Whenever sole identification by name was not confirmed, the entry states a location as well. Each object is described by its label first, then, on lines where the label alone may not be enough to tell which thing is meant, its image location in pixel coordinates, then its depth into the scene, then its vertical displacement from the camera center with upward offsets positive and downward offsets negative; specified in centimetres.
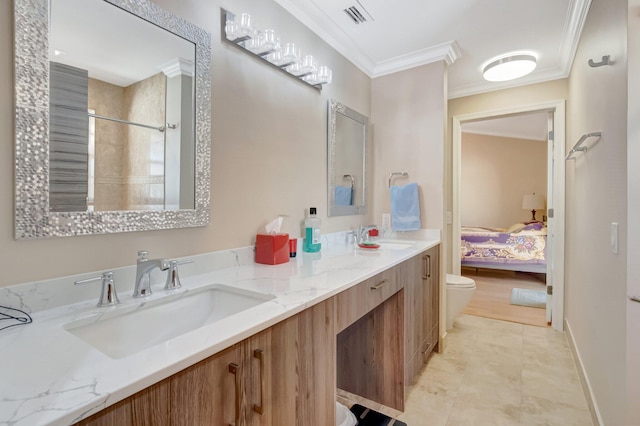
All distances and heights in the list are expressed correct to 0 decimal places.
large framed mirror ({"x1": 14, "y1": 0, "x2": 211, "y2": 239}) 87 +30
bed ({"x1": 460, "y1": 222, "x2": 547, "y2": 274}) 435 -49
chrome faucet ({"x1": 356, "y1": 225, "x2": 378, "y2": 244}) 232 -15
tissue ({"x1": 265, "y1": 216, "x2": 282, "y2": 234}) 156 -7
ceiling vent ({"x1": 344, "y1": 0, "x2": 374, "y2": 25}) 188 +123
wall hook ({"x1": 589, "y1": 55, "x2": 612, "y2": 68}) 138 +68
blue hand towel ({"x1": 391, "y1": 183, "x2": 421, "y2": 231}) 246 +5
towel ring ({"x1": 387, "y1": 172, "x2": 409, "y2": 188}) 255 +32
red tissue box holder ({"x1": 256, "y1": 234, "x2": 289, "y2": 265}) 147 -17
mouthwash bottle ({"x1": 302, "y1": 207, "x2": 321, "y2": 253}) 184 -13
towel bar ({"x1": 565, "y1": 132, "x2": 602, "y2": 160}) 154 +41
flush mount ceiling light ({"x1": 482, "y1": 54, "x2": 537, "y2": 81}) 248 +119
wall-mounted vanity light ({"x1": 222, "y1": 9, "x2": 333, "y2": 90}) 140 +82
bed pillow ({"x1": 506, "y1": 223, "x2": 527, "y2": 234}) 472 -21
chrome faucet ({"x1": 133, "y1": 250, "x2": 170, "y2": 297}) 100 -19
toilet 268 -71
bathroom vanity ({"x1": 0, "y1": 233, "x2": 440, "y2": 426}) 51 -29
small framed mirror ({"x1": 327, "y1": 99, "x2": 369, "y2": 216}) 217 +40
